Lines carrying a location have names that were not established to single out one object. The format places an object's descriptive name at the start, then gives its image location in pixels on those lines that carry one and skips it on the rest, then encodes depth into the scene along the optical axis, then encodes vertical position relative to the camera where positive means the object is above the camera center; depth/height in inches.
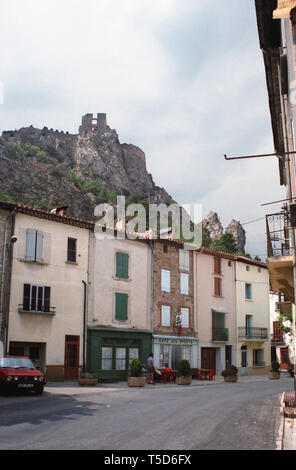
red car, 693.3 -50.9
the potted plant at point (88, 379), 947.3 -73.9
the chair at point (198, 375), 1243.4 -85.7
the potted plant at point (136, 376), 944.9 -68.2
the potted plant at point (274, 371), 1355.8 -82.7
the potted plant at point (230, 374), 1178.6 -79.9
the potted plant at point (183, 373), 1043.3 -68.8
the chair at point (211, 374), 1223.5 -82.3
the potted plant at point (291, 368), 1511.3 -83.7
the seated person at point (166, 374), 1090.7 -73.4
